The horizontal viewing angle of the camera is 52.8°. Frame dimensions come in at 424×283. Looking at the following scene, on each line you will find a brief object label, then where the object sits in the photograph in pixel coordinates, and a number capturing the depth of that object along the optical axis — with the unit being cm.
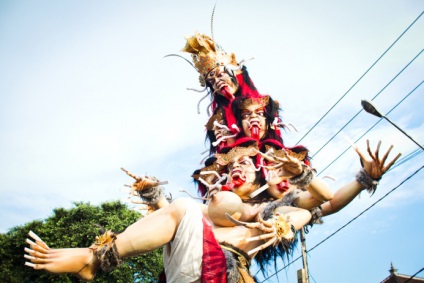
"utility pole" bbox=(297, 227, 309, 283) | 503
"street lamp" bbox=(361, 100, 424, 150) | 459
